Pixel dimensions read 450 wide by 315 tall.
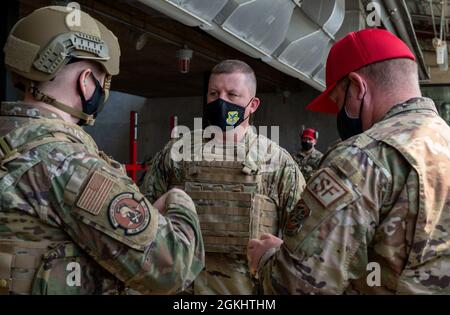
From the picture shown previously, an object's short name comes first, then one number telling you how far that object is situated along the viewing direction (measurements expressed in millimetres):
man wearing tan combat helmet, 1472
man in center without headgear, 2832
